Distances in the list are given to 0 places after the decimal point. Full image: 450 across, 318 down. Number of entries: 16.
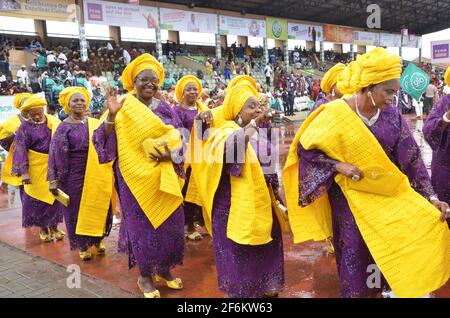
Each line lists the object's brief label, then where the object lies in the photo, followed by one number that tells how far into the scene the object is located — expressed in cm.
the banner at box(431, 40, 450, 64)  1509
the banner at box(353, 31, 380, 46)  3447
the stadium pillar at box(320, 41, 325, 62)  3300
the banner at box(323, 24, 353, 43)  3269
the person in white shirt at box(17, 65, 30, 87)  1476
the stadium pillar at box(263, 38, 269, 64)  2776
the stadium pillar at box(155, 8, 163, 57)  2195
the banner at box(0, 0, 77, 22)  1711
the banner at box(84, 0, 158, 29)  1909
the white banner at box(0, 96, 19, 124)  1064
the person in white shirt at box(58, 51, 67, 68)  1706
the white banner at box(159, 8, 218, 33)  2223
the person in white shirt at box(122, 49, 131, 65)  2008
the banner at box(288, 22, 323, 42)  2983
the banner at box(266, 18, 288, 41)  2786
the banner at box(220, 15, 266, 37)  2550
